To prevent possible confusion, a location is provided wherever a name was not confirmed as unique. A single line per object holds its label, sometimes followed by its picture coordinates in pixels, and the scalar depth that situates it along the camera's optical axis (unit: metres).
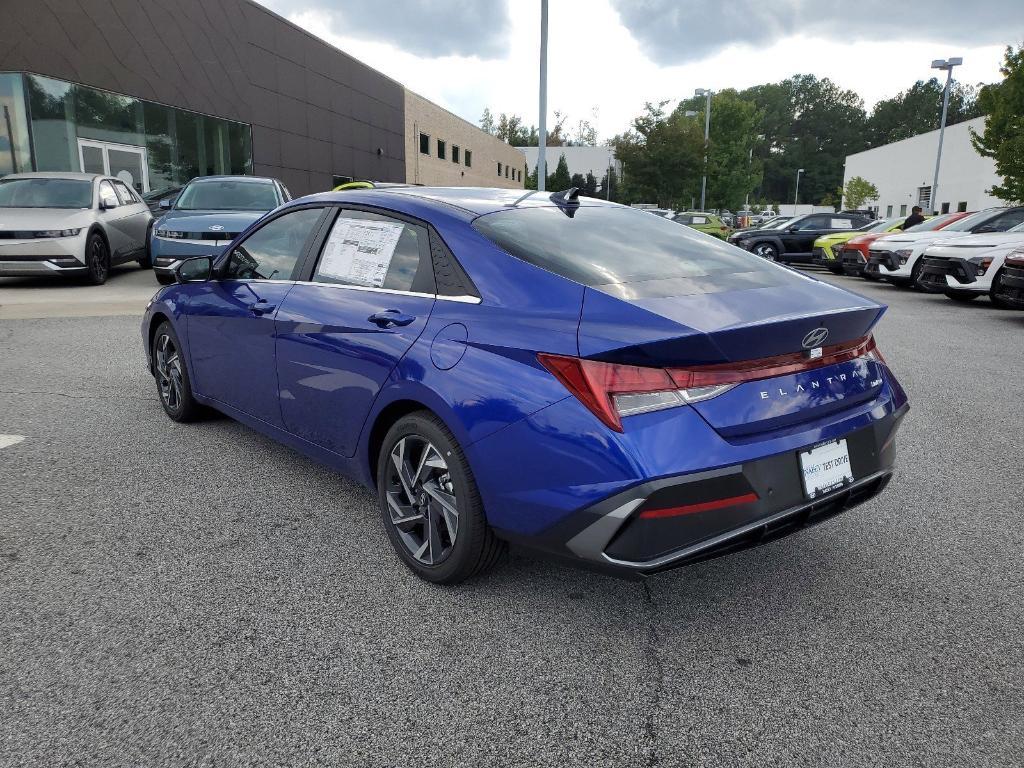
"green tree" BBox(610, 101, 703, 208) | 44.38
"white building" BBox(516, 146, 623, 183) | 99.31
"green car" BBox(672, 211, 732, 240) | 25.91
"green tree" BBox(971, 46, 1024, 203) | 24.59
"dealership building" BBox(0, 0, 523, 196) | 17.36
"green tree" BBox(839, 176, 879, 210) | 66.06
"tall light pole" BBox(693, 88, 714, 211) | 48.38
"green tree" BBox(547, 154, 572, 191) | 83.12
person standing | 19.48
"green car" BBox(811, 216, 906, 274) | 19.47
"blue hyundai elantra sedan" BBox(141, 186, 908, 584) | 2.27
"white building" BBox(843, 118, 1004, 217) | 45.41
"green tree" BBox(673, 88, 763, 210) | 62.66
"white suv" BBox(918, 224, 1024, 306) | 11.27
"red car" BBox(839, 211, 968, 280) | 15.96
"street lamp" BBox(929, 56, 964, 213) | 30.33
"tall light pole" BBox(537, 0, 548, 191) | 19.20
